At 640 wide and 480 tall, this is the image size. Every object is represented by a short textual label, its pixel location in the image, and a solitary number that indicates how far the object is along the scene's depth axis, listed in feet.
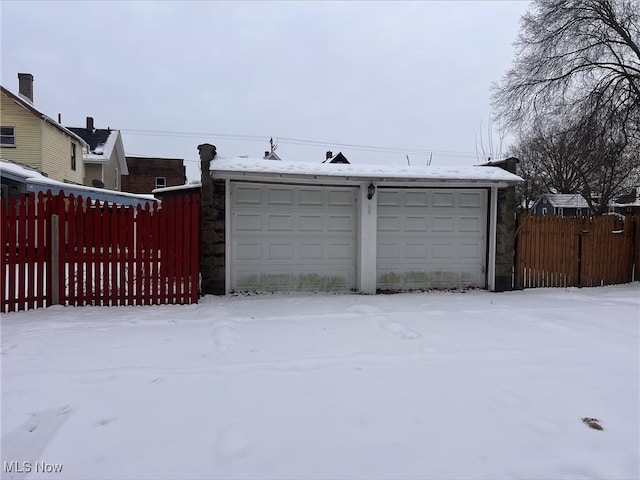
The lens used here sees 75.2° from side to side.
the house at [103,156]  87.40
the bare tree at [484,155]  71.09
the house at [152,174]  114.73
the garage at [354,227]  25.43
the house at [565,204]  127.95
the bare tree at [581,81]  40.88
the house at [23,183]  45.24
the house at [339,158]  91.91
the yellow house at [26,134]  60.13
